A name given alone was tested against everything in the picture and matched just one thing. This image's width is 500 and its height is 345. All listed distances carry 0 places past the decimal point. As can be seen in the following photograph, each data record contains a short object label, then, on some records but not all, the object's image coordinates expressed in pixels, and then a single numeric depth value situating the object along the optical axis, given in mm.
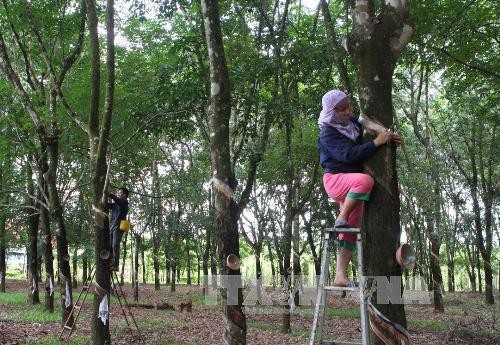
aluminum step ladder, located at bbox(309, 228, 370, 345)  3496
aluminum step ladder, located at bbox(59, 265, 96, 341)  9374
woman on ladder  3773
